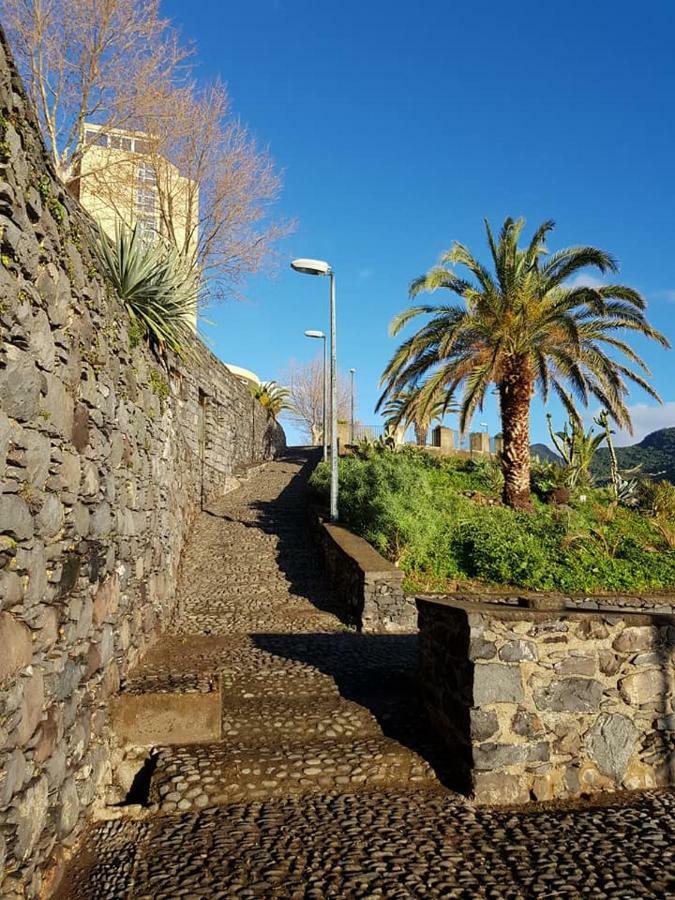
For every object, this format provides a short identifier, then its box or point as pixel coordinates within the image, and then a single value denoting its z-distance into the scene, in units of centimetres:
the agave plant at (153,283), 559
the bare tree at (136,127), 1134
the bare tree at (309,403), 4434
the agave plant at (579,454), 1559
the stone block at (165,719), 414
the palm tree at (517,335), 1276
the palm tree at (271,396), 2492
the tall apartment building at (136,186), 1389
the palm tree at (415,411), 1310
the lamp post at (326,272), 1056
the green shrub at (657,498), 1393
